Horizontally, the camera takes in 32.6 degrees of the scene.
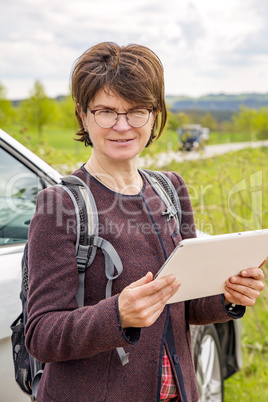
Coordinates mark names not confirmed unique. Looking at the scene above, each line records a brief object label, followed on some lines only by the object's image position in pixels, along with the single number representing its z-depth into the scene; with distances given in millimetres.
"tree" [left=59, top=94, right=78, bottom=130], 34881
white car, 1729
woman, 1194
